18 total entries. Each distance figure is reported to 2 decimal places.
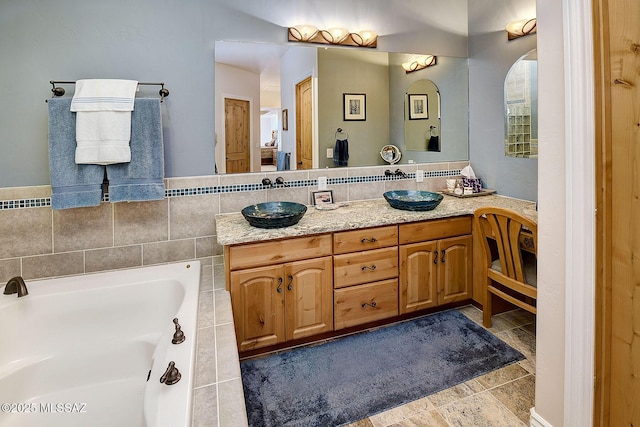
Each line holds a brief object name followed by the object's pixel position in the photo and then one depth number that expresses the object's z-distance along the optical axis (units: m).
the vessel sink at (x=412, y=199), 2.53
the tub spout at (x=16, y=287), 1.84
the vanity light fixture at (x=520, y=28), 2.63
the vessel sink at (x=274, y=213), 2.12
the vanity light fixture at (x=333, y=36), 2.66
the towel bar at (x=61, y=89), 2.05
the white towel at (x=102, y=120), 2.02
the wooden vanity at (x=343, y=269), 2.10
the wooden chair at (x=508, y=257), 2.08
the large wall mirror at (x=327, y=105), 2.55
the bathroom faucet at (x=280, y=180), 2.64
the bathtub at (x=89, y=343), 1.61
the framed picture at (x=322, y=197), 2.76
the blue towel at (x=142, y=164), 2.12
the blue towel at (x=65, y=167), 2.00
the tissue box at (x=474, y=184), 3.12
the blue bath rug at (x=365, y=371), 1.77
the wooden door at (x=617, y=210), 1.07
